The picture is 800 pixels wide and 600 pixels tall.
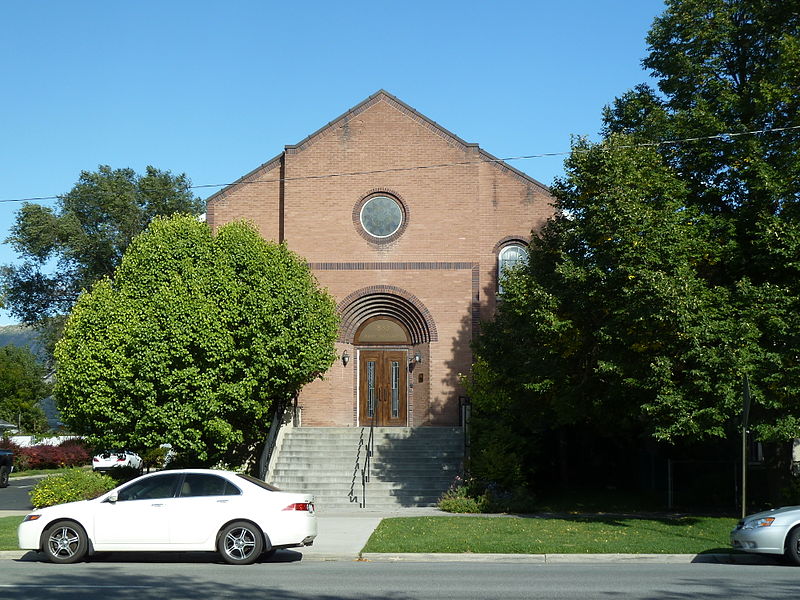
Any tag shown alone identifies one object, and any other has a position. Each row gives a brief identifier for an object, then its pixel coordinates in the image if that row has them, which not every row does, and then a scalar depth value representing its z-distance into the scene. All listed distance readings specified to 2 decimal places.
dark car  31.37
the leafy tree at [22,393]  59.81
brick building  27.81
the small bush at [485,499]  20.31
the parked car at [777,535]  13.11
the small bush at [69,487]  20.67
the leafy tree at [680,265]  16.78
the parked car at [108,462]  36.55
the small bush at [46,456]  41.00
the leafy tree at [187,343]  21.50
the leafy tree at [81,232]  40.41
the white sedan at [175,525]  13.19
